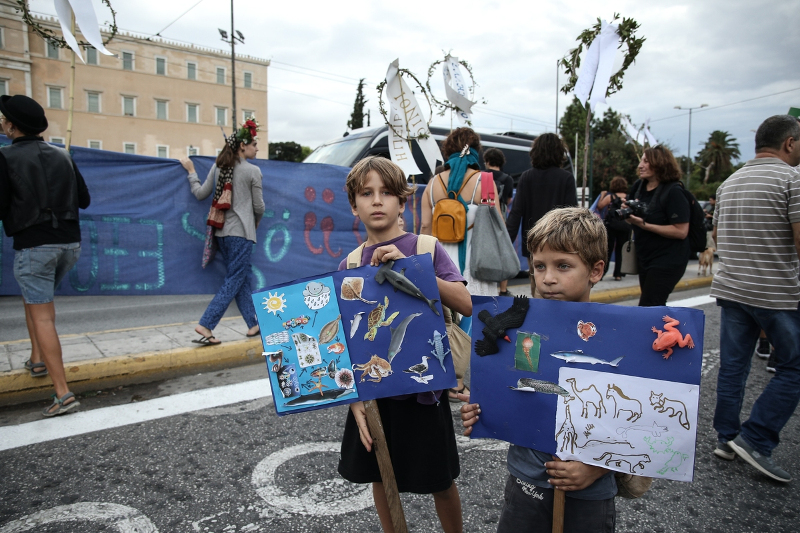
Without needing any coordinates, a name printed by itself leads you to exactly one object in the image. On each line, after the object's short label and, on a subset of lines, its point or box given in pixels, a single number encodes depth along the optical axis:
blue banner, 5.19
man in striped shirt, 2.81
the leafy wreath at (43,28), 3.69
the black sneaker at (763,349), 5.07
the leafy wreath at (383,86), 4.37
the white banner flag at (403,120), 4.58
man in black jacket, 3.42
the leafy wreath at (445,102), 5.02
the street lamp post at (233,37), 24.86
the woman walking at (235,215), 4.85
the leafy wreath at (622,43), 4.44
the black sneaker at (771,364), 4.46
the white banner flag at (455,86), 5.62
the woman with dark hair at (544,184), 4.79
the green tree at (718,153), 71.31
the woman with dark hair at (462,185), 4.01
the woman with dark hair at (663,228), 3.85
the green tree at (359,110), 51.03
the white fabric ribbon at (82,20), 3.69
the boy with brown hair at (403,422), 1.84
